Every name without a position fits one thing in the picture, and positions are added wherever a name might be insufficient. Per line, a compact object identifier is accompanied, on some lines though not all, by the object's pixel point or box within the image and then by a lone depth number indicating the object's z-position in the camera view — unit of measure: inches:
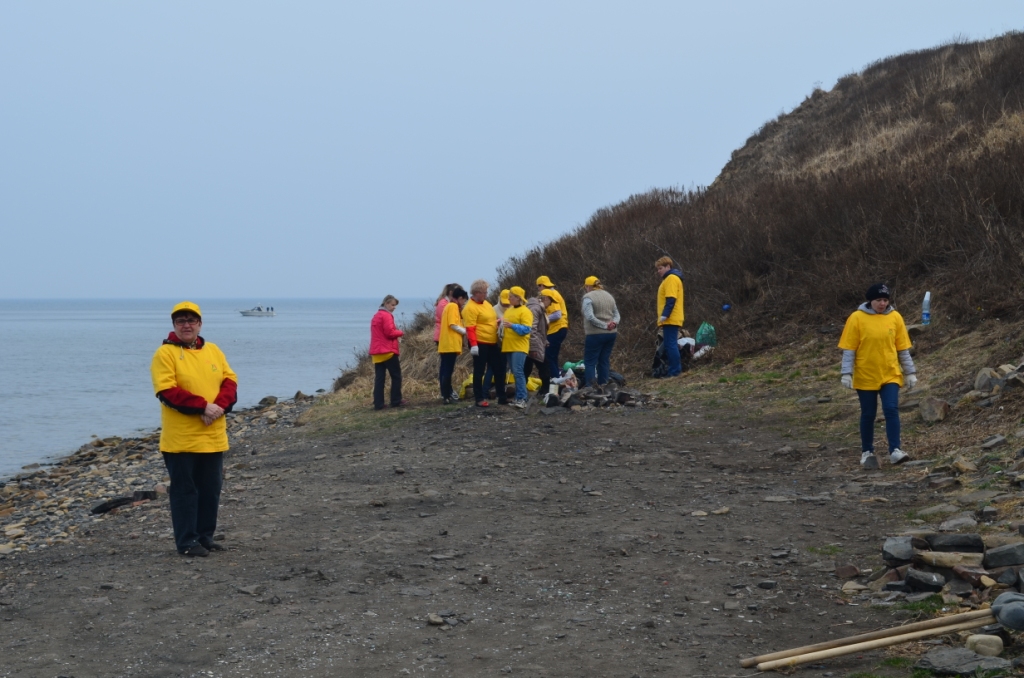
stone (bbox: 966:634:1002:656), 181.2
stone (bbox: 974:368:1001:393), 421.1
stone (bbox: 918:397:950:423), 416.5
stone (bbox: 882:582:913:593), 222.7
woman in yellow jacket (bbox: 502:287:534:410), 544.7
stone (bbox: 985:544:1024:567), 217.8
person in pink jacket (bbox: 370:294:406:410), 594.9
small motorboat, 5872.5
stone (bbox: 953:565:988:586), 215.6
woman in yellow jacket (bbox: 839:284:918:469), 361.7
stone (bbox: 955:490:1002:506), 287.3
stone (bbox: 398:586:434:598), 249.8
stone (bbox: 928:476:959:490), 317.7
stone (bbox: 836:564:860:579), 242.2
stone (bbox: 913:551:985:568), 223.5
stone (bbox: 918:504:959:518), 283.7
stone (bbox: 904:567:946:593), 219.5
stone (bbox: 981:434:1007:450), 347.9
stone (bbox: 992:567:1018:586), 209.2
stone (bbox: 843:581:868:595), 230.7
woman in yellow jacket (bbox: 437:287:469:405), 577.9
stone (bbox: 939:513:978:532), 259.8
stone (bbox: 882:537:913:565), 233.3
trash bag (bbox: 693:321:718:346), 698.8
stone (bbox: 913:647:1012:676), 173.7
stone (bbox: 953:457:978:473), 326.3
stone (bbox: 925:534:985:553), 233.0
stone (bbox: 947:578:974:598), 212.7
